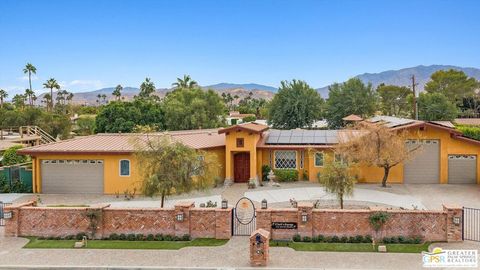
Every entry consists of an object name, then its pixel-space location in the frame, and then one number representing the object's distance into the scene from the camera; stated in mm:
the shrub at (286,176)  29734
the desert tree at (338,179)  18797
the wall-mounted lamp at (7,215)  18000
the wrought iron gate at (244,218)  17891
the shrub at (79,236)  17766
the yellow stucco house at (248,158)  27000
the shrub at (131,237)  17608
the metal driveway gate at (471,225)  16991
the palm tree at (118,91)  135325
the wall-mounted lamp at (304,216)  17156
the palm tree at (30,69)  109625
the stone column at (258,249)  14734
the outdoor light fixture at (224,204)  17547
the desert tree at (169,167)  18609
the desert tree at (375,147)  26156
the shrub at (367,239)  16852
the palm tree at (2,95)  114000
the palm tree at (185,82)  81000
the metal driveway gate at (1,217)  19938
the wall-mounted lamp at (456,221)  16516
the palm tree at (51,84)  111062
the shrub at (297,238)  17125
